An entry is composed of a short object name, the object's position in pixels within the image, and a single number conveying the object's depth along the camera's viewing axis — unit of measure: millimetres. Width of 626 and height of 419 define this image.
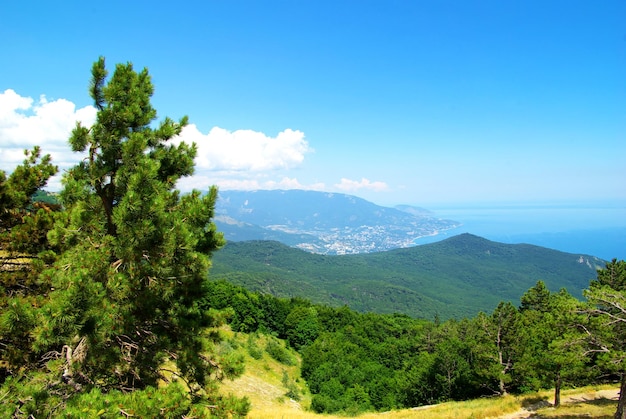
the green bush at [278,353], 37881
